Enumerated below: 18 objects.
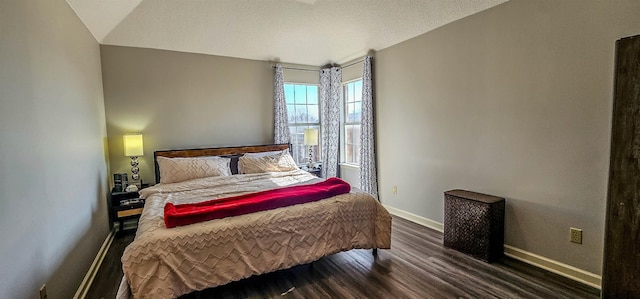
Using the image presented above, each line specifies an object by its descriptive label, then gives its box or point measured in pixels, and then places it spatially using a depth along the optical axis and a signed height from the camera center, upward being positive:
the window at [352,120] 4.85 +0.24
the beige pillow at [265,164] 3.99 -0.40
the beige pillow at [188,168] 3.52 -0.39
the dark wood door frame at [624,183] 1.86 -0.36
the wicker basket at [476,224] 2.65 -0.89
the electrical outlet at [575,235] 2.32 -0.86
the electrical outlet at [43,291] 1.68 -0.89
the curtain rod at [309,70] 4.69 +1.16
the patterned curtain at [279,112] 4.76 +0.39
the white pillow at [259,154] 4.17 -0.27
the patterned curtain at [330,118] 5.08 +0.30
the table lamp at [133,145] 3.58 -0.08
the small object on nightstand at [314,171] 4.81 -0.60
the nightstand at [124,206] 3.38 -0.79
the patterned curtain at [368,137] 4.31 -0.05
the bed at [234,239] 1.90 -0.80
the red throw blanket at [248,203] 2.10 -0.55
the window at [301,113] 5.10 +0.40
